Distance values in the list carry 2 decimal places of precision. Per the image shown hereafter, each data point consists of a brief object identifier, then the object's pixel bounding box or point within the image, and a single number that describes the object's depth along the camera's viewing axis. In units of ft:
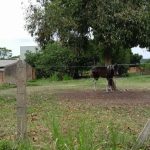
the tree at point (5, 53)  214.07
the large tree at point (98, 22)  48.65
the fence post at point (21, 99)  17.33
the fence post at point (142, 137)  16.47
